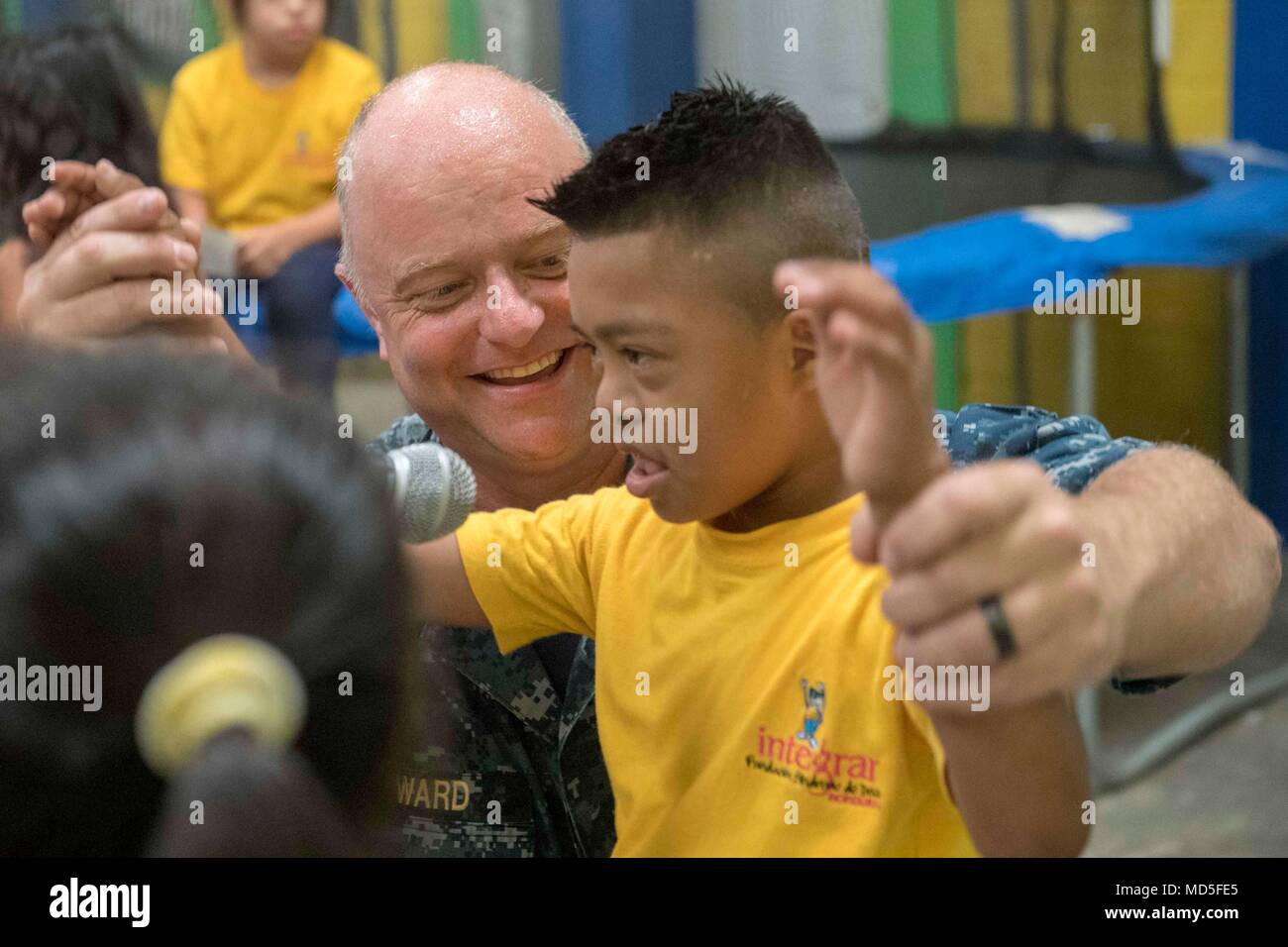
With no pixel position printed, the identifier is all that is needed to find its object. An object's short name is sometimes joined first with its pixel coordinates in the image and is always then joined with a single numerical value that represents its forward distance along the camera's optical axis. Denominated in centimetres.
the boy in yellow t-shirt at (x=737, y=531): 104
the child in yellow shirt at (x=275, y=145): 319
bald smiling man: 145
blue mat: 267
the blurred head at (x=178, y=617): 58
